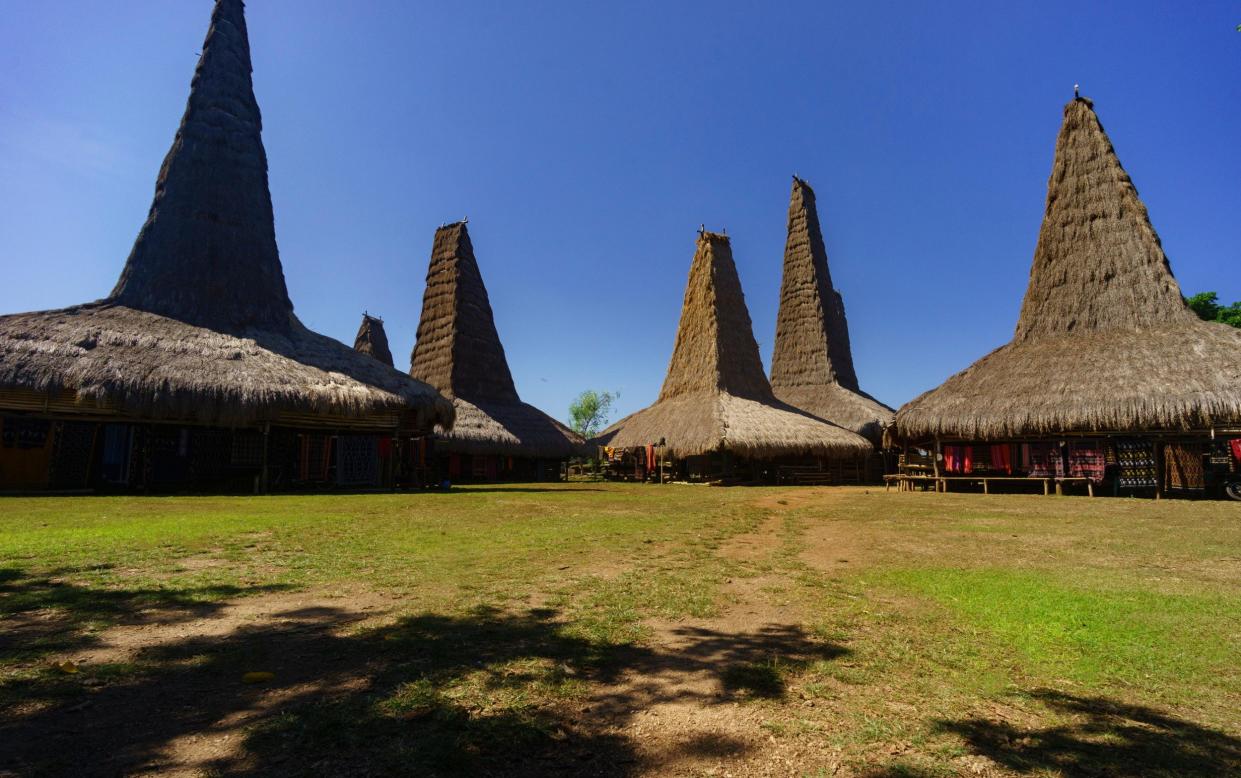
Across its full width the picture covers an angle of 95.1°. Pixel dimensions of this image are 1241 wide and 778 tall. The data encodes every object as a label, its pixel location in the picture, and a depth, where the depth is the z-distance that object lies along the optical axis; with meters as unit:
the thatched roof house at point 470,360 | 25.77
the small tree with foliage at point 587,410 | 73.00
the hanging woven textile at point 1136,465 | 16.08
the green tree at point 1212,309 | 31.69
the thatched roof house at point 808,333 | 33.53
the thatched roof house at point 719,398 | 23.48
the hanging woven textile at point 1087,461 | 16.95
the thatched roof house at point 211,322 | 14.59
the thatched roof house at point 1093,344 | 15.73
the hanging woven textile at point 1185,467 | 15.34
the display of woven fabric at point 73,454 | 14.66
